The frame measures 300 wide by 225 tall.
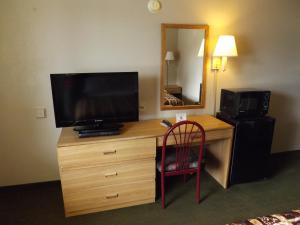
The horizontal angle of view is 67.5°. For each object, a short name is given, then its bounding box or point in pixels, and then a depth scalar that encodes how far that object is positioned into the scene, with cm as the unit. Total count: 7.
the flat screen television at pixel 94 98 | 212
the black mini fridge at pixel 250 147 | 253
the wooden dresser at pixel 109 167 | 203
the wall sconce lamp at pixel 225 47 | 253
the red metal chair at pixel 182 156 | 224
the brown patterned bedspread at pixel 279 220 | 125
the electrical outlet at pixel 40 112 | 242
